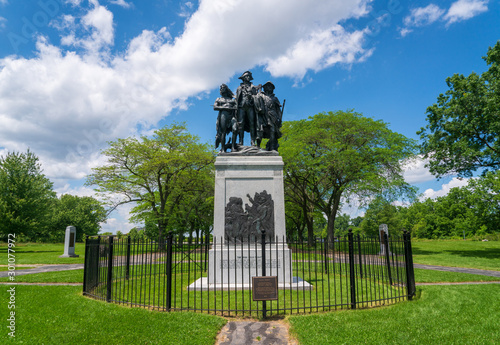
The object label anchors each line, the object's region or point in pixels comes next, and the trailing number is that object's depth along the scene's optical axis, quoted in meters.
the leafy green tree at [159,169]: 31.66
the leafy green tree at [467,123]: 21.72
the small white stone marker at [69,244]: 24.63
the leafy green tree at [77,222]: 57.47
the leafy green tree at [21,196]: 31.88
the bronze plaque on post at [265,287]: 6.83
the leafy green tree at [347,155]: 26.84
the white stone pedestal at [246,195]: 10.12
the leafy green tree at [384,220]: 68.60
